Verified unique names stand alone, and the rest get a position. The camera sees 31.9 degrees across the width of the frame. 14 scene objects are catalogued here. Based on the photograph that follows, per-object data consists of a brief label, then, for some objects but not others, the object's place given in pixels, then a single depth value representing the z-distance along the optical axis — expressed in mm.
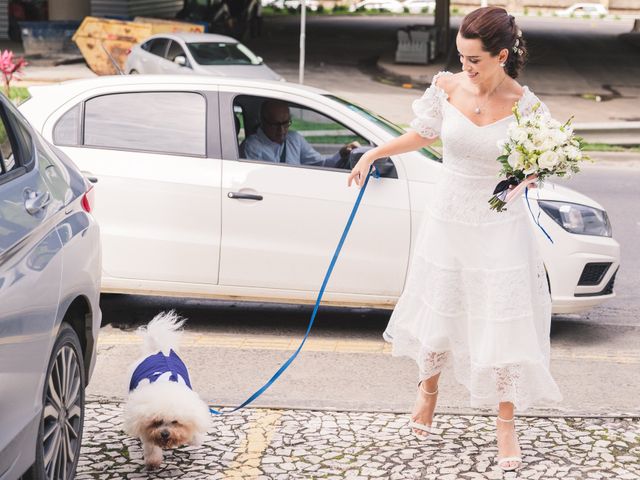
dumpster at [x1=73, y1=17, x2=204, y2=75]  24844
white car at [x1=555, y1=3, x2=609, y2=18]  68000
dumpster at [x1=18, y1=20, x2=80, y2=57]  30297
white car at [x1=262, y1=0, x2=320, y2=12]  61012
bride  4730
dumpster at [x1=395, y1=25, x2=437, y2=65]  30656
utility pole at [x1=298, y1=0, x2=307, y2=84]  20031
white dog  4477
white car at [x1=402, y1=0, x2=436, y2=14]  66438
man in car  7316
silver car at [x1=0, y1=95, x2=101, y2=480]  3529
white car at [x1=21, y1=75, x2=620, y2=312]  6996
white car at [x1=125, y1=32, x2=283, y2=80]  21422
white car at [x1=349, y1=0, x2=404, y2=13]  66125
